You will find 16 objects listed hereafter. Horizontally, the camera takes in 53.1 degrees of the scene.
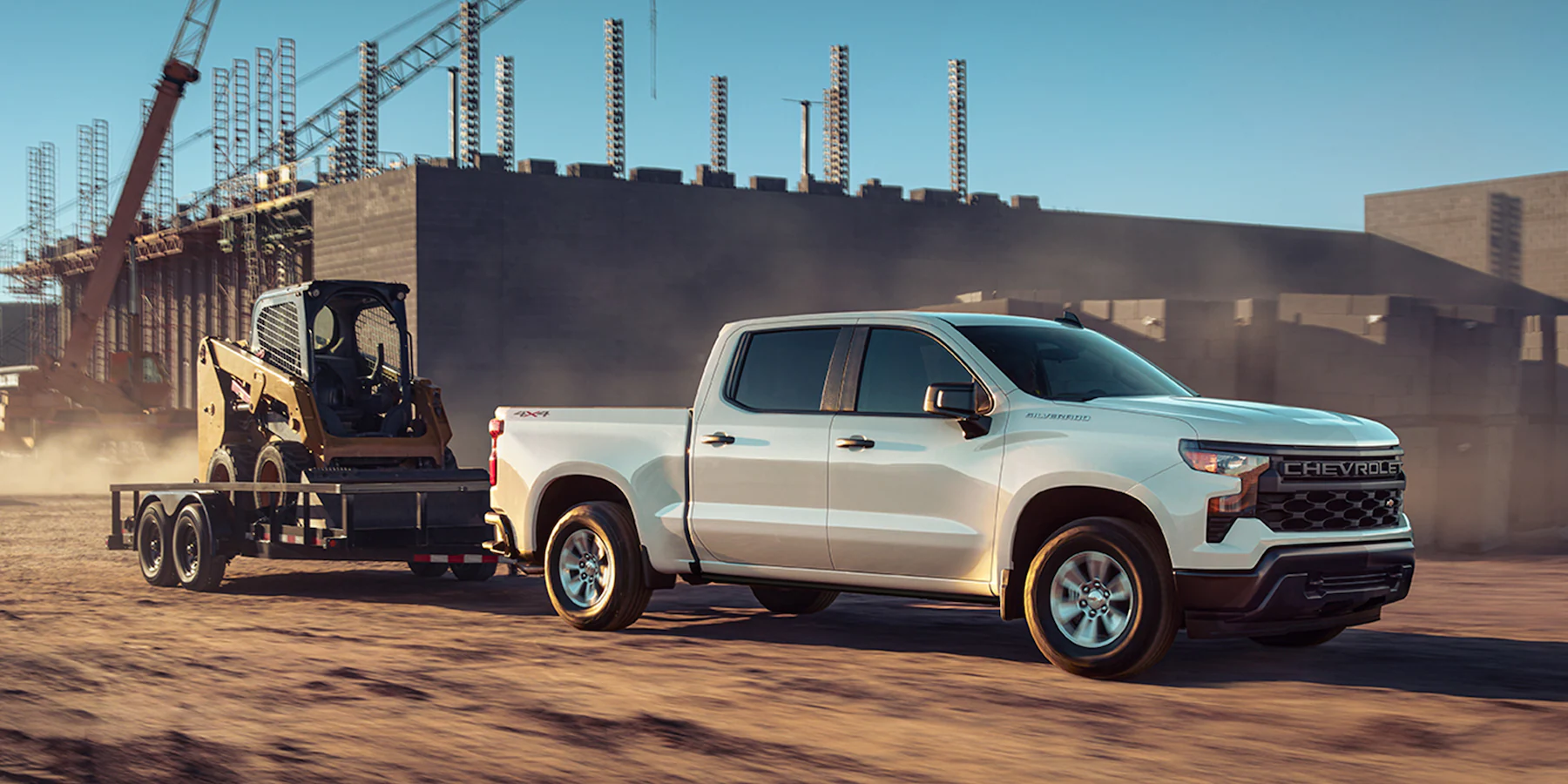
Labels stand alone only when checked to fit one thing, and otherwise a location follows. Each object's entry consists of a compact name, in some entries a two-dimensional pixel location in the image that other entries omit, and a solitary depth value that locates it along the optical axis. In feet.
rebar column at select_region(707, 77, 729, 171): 168.76
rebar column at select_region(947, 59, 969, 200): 174.70
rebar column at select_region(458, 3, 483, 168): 153.79
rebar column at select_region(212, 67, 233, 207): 199.41
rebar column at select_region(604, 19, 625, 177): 154.51
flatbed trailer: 42.70
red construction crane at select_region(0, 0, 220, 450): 116.98
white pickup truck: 25.17
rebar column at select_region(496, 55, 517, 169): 159.74
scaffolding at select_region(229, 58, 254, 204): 196.34
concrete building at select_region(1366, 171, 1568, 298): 170.50
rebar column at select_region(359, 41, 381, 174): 174.29
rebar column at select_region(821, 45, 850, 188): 171.22
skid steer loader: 43.11
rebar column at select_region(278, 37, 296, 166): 188.34
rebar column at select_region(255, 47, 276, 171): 194.39
